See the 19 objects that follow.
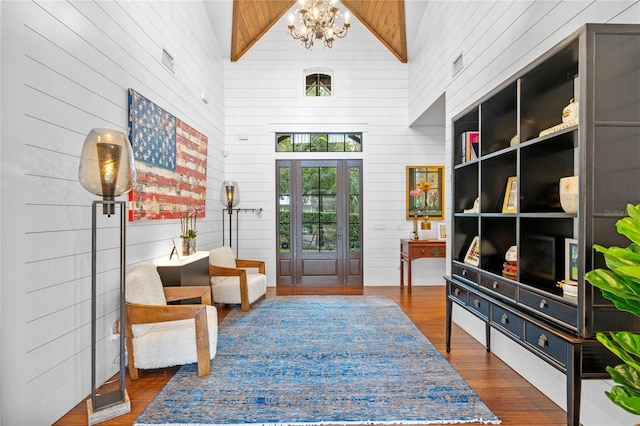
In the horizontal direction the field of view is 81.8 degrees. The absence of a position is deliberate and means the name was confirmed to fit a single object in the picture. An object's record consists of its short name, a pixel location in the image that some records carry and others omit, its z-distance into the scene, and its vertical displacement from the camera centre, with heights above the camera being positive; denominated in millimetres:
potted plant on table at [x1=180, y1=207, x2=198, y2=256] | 4223 -229
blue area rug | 2268 -1241
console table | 5746 -566
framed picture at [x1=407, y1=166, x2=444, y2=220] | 6383 +345
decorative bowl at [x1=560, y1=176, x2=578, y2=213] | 1837 +97
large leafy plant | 1163 -260
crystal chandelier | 4410 +2333
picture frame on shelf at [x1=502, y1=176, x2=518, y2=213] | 2586 +119
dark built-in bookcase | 1664 +129
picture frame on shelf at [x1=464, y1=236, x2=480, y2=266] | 2983 -339
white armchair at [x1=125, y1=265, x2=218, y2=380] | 2721 -940
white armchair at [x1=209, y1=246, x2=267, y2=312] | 4648 -926
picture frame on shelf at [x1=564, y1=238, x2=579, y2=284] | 2098 -271
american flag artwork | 3377 +532
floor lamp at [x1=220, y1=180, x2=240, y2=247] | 5578 +274
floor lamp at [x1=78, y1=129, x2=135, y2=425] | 2139 +192
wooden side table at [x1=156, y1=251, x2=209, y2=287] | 3539 -595
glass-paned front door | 6469 -150
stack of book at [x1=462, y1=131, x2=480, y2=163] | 3055 +568
